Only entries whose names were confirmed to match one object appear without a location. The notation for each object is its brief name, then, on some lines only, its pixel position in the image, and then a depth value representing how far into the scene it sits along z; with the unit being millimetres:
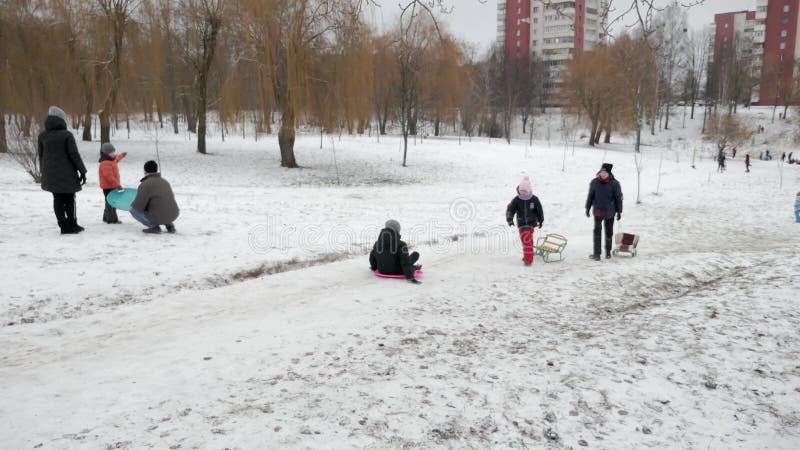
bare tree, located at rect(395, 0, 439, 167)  24953
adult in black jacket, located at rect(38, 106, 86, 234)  7882
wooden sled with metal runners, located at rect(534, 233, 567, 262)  9516
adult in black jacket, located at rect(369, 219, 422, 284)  7652
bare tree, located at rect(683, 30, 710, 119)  59562
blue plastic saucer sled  9172
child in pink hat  9102
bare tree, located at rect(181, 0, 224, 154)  23203
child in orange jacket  8828
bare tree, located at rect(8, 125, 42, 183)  15492
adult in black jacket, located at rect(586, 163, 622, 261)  9336
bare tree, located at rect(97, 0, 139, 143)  22141
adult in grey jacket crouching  8758
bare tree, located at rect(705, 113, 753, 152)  36000
